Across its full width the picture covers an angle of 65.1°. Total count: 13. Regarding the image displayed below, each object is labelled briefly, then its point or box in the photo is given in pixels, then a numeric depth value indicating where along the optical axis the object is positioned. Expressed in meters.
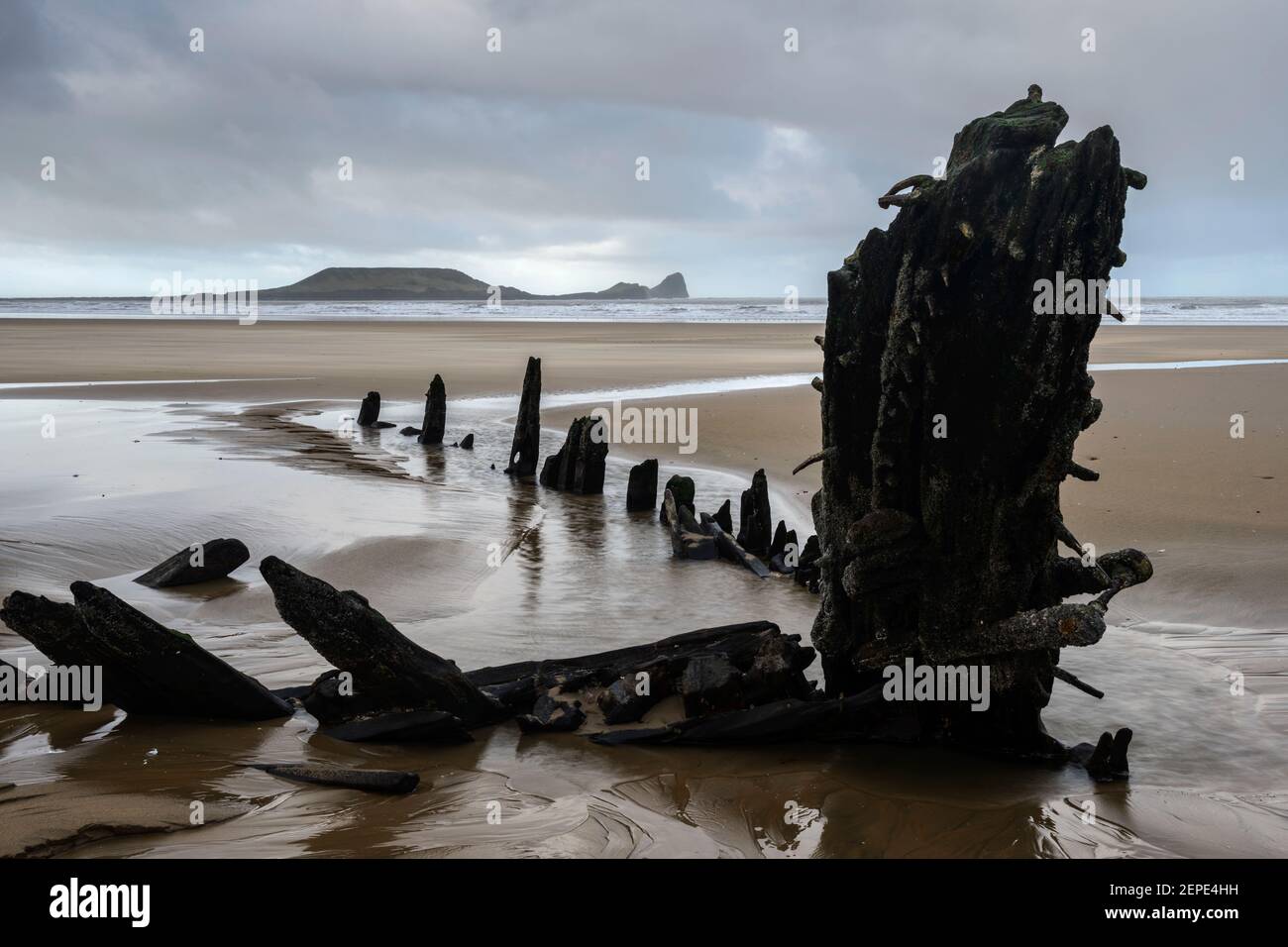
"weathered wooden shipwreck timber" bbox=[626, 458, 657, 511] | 13.94
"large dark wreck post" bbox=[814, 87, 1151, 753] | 4.91
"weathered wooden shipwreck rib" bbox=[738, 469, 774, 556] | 11.37
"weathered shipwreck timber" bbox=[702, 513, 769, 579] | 10.63
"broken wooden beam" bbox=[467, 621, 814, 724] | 6.09
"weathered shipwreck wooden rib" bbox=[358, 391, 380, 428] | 22.05
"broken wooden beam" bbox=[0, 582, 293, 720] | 5.65
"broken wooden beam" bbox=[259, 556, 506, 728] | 5.68
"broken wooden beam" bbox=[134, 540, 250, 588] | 9.18
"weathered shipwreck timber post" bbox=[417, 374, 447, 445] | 19.56
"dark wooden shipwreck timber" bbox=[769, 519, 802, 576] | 10.68
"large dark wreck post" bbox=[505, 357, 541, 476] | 16.67
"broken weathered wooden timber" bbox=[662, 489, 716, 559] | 11.24
